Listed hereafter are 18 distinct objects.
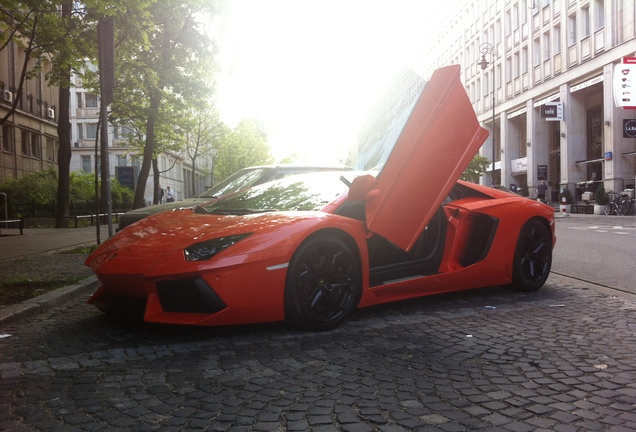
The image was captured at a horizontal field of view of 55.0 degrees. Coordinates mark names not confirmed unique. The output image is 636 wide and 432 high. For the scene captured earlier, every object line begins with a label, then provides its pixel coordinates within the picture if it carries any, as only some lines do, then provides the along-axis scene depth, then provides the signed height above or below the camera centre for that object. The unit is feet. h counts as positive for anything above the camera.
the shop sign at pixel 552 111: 116.26 +16.92
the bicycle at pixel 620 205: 86.76 -0.87
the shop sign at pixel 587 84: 105.40 +20.84
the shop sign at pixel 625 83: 91.20 +17.41
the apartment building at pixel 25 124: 100.42 +14.88
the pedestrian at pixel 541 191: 108.06 +1.56
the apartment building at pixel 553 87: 98.58 +23.34
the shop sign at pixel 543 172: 130.82 +6.01
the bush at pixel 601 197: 93.61 +0.33
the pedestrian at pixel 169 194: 136.65 +2.24
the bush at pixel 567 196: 107.96 +0.64
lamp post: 153.36 +37.20
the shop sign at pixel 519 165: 145.28 +8.56
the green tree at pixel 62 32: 27.86 +9.44
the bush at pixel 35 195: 80.64 +1.38
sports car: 13.11 -1.01
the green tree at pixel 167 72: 67.77 +15.32
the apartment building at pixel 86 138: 209.46 +23.57
